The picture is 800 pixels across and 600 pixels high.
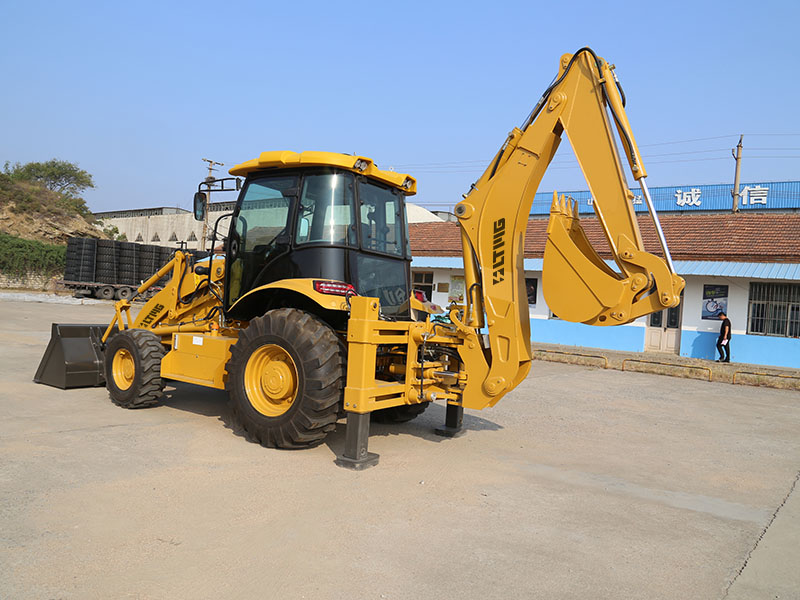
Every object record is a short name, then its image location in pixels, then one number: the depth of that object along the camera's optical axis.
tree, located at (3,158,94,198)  56.59
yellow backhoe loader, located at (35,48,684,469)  5.19
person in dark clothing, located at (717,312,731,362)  17.19
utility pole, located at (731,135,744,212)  28.86
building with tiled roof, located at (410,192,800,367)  16.97
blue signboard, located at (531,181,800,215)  36.91
